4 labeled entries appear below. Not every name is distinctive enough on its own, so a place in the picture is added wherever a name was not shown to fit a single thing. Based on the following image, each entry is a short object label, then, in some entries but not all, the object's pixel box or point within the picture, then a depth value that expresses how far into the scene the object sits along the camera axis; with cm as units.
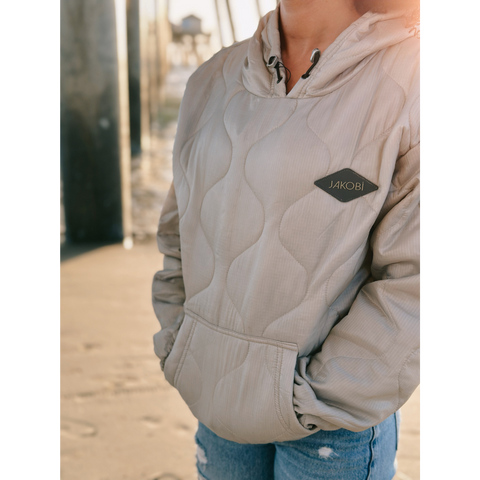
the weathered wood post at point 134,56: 766
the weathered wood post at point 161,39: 1311
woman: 78
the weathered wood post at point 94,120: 421
